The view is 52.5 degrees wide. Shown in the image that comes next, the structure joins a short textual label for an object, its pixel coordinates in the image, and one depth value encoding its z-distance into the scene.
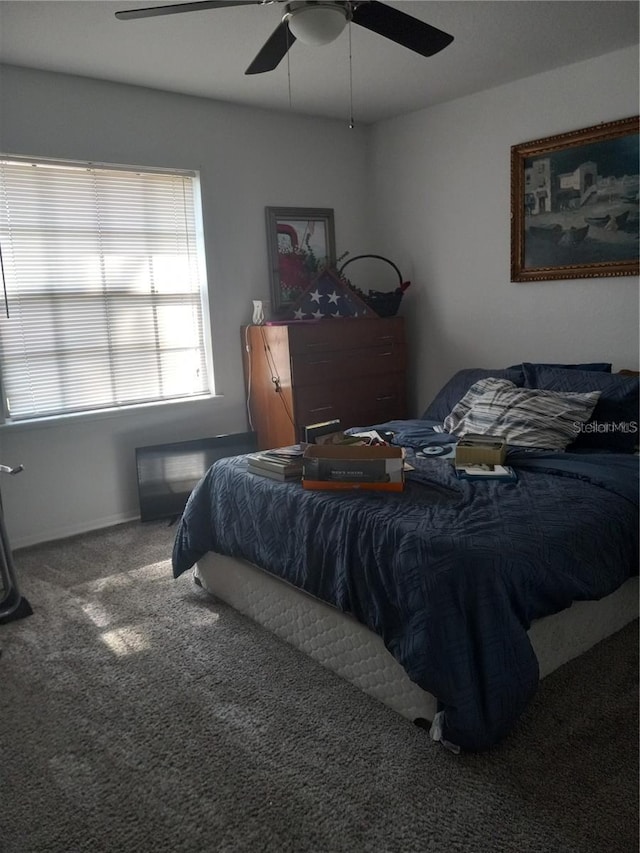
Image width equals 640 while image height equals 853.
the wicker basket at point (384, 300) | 4.48
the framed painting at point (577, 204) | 3.42
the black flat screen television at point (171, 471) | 3.87
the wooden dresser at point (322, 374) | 3.97
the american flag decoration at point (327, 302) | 4.23
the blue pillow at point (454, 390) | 3.72
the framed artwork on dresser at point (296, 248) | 4.39
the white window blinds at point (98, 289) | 3.49
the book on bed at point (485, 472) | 2.46
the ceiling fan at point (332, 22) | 1.98
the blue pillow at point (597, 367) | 3.36
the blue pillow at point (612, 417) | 2.91
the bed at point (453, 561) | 1.77
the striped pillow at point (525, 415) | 2.93
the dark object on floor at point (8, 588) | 2.74
